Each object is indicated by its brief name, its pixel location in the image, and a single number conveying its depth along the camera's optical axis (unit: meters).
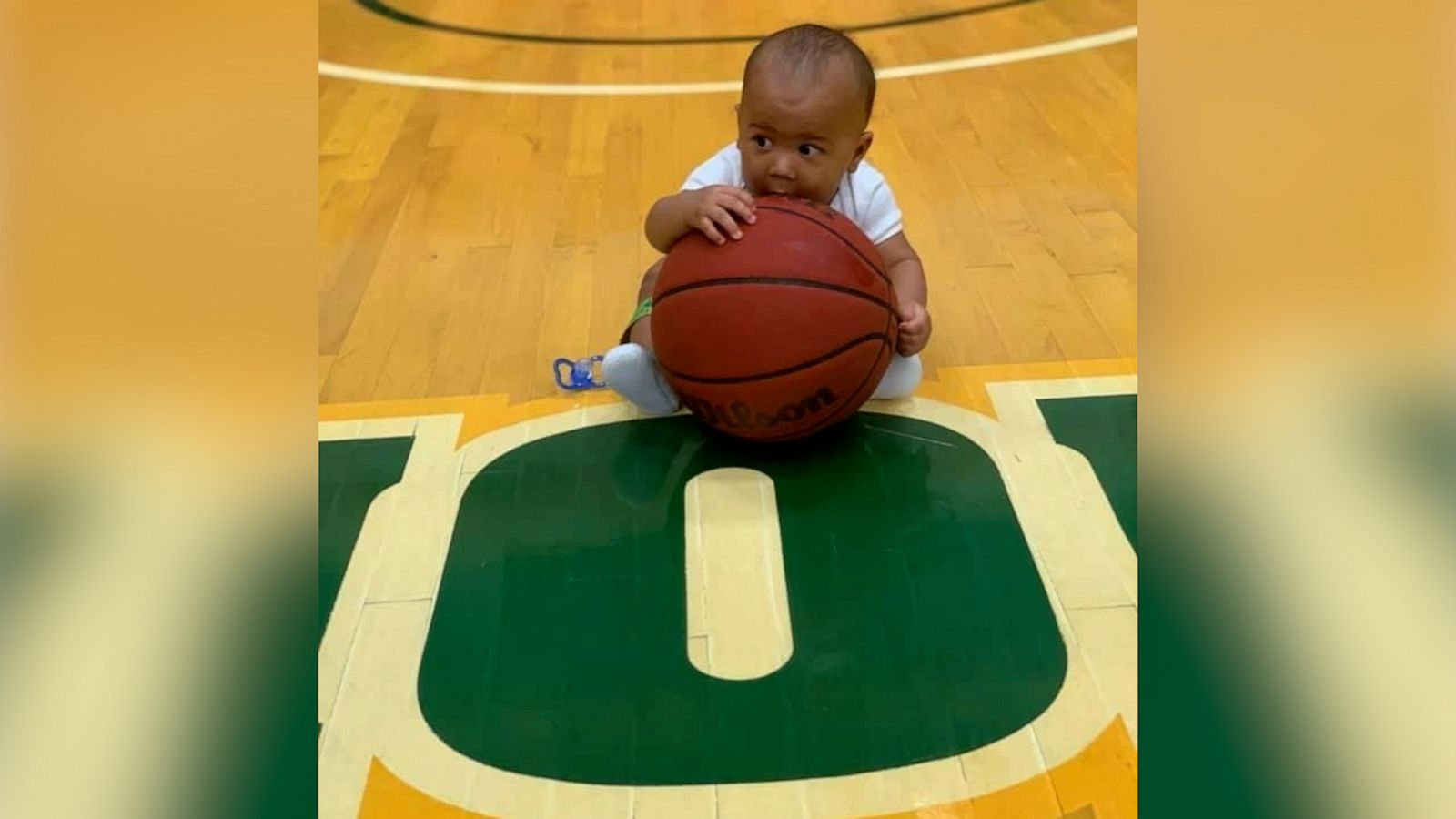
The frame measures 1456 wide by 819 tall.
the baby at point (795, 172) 1.76
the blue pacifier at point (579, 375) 2.01
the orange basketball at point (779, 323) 1.67
